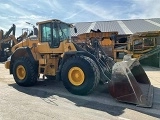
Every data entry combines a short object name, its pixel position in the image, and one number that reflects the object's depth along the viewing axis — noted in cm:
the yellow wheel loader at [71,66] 357
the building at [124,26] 1492
